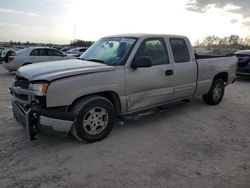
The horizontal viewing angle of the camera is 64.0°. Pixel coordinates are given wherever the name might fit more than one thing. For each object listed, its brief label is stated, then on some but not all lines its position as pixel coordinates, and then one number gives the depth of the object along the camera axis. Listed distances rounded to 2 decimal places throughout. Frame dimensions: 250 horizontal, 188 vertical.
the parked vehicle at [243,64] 8.93
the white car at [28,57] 10.24
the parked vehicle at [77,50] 17.54
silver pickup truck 3.02
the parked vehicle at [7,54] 10.74
